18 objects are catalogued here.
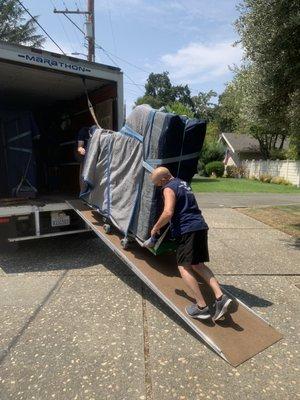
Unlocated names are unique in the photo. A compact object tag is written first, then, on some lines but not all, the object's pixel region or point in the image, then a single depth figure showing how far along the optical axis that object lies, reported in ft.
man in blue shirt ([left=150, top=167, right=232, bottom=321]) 12.78
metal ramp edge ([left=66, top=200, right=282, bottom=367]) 11.35
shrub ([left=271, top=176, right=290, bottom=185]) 97.79
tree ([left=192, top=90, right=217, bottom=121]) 254.59
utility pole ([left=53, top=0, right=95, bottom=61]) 62.90
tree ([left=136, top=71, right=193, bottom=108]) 298.35
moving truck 19.86
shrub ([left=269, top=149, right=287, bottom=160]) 122.68
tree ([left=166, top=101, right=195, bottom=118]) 102.66
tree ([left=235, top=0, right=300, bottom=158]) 23.52
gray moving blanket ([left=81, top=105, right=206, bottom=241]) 14.73
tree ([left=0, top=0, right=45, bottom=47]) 117.50
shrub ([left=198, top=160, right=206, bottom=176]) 124.76
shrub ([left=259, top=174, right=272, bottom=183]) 104.28
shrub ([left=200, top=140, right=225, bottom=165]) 124.77
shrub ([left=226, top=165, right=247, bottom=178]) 125.80
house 143.43
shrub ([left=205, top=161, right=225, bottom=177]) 120.57
